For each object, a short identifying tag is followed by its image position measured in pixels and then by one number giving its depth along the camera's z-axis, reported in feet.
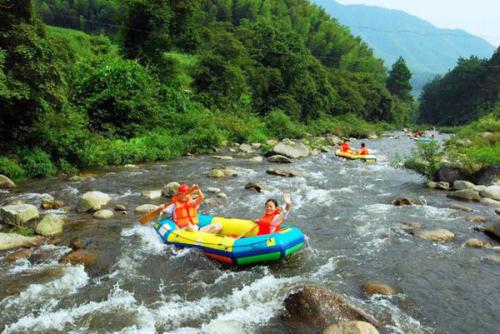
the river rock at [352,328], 15.21
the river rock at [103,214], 31.48
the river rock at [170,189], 38.99
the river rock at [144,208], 33.44
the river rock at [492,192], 38.32
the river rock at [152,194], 38.27
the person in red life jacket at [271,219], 25.20
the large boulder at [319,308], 16.98
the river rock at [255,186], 42.13
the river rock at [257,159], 62.87
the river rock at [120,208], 33.45
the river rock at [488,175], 43.06
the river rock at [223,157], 63.29
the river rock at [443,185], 43.91
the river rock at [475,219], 31.81
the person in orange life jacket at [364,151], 67.41
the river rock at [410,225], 30.50
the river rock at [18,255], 23.20
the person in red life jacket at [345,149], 71.24
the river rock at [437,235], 28.05
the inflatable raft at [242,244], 22.93
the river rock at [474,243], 26.66
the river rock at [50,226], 27.32
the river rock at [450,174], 45.80
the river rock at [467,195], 38.78
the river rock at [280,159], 63.16
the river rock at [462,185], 42.05
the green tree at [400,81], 231.09
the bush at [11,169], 40.68
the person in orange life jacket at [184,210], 27.99
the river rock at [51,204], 33.30
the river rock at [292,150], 68.03
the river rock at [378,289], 20.41
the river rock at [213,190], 40.87
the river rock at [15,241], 24.77
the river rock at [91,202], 32.89
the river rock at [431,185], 44.60
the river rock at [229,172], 49.73
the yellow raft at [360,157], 65.87
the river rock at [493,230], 28.03
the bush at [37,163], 42.93
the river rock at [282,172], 51.04
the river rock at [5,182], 38.71
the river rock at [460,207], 35.09
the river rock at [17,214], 28.76
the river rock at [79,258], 23.39
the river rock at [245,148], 73.82
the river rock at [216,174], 48.14
